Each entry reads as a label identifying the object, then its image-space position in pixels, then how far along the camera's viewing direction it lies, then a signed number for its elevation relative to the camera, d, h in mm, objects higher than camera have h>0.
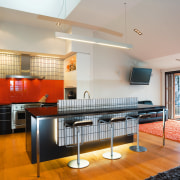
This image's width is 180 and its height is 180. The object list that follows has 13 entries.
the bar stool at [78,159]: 2654 -1167
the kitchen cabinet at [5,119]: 4828 -827
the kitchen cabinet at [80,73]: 5215 +568
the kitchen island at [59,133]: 2801 -765
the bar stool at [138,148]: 3500 -1241
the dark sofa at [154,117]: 6312 -1073
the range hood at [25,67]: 5336 +773
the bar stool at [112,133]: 3083 -832
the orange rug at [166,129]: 4586 -1224
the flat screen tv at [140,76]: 6824 +622
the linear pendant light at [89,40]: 3127 +1057
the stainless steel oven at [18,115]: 4984 -738
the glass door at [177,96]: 7387 -234
